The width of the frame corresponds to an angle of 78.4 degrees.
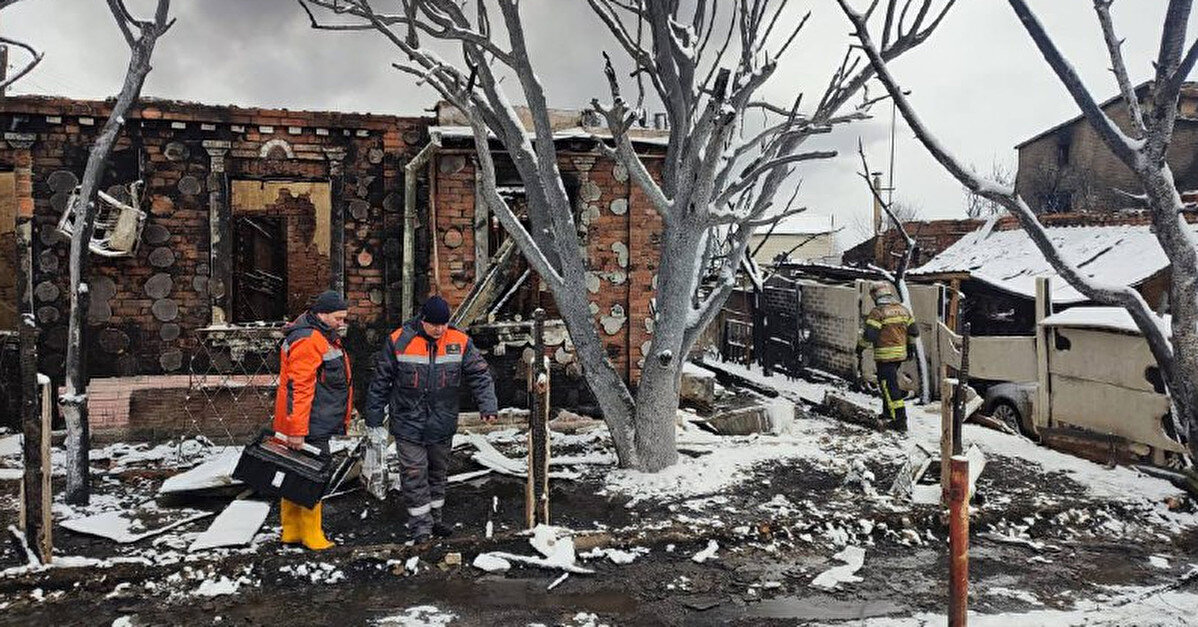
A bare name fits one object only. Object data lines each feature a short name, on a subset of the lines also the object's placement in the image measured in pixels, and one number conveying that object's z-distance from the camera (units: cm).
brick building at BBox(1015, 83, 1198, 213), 2655
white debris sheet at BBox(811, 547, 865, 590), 506
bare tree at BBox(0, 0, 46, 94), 704
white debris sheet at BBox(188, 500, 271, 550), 542
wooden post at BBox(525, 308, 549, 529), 566
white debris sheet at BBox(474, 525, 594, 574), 520
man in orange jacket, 544
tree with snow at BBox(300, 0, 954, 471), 668
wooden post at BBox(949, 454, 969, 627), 362
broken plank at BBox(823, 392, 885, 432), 970
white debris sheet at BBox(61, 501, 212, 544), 562
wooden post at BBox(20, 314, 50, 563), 496
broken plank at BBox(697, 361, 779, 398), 1294
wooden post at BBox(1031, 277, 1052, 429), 862
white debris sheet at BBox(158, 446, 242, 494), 635
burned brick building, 873
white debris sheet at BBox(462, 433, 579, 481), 729
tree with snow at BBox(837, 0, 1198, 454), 570
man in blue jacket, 555
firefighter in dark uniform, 966
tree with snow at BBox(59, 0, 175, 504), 616
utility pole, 2480
